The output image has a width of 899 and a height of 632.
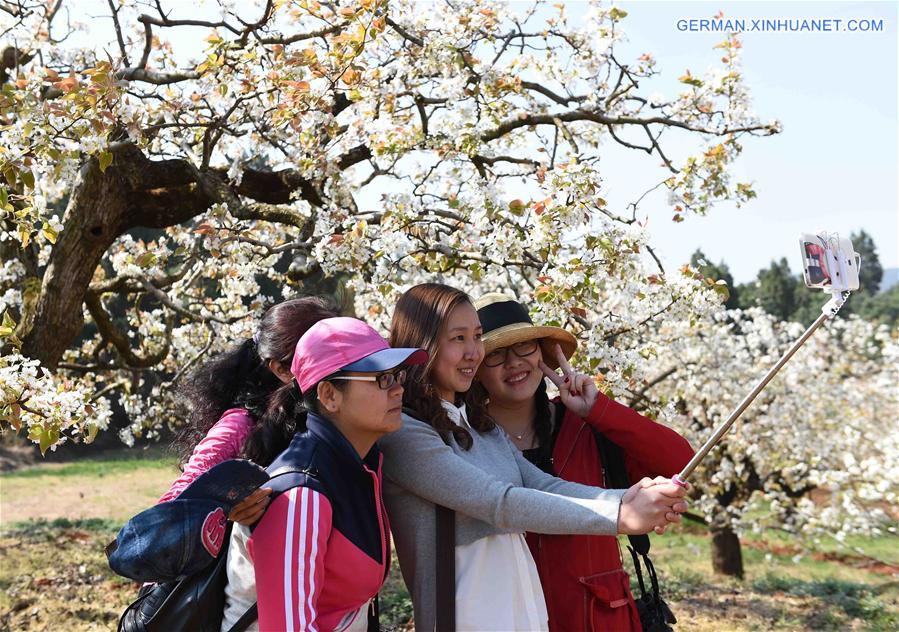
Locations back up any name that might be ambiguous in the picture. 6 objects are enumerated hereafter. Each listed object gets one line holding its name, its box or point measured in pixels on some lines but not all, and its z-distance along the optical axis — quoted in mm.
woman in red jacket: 2420
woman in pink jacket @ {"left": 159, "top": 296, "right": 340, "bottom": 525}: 2107
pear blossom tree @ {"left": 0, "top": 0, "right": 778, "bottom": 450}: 3965
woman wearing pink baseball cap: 1696
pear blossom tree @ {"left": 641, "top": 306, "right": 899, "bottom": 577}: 9539
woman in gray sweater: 2049
